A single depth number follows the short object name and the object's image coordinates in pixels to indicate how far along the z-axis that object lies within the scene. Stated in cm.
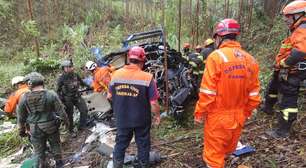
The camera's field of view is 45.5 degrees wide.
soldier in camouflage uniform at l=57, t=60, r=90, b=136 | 777
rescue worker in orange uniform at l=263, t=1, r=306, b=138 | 487
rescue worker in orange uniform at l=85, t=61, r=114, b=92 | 788
